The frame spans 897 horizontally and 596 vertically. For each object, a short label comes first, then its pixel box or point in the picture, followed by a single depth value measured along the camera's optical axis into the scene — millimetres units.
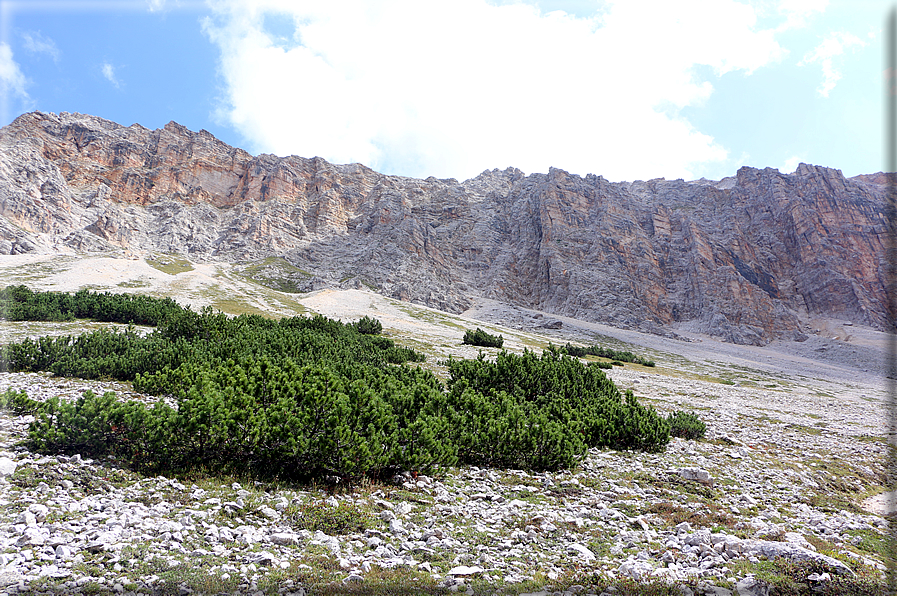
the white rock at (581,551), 6617
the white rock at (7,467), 7180
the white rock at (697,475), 11383
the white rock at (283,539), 6375
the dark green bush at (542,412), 11633
